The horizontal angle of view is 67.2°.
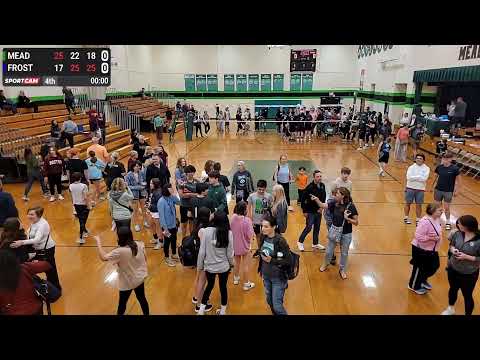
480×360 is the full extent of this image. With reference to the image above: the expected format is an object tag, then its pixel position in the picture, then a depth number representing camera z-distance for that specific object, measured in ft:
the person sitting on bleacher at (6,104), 44.04
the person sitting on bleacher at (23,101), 47.98
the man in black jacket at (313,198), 20.59
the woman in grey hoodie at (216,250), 14.20
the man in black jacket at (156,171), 24.88
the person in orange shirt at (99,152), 30.50
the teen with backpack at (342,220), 17.76
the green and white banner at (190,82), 96.78
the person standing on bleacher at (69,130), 42.93
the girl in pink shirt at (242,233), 16.26
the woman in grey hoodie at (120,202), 19.48
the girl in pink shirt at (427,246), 15.94
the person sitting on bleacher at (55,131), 42.93
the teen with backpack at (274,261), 13.19
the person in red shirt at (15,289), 10.90
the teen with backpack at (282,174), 26.66
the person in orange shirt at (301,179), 27.12
